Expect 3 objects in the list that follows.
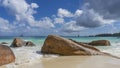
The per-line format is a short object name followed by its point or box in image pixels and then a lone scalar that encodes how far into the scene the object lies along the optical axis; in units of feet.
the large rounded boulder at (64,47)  14.31
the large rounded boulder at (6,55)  9.88
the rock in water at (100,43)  25.04
